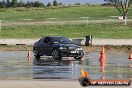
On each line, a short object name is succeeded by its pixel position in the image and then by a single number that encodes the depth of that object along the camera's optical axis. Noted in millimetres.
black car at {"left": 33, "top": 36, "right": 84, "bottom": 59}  31984
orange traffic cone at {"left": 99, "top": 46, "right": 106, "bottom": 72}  23650
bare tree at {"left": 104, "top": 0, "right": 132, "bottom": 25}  83900
